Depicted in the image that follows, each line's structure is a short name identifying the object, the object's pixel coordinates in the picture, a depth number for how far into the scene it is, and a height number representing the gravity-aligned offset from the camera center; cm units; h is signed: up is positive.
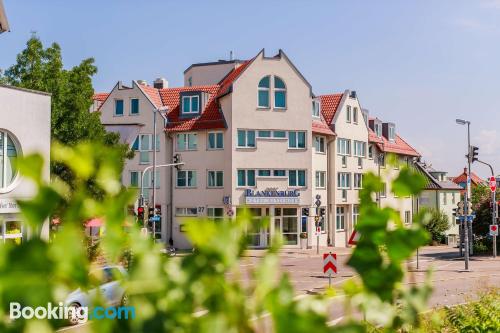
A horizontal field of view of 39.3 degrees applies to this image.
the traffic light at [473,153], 4434 +364
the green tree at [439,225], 5875 -125
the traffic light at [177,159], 4406 +330
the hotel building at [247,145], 4816 +470
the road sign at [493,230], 4175 -117
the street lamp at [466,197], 3647 +76
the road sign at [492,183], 4378 +172
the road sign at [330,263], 2380 -180
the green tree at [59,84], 3559 +657
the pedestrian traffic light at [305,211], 4831 -4
